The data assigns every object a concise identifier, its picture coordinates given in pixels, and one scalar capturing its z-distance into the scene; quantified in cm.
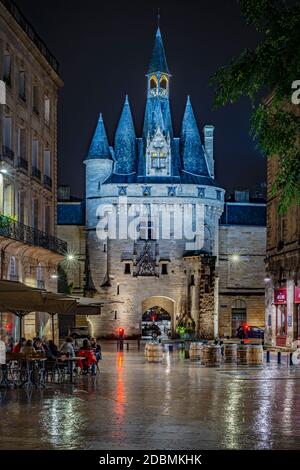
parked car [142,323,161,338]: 6948
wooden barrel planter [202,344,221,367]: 3173
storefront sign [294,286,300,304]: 4219
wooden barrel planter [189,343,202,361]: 3631
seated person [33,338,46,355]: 2484
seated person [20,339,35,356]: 2278
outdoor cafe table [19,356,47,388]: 2161
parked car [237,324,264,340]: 5947
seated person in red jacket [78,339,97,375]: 2627
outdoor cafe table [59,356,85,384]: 2333
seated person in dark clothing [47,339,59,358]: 2501
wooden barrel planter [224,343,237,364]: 3409
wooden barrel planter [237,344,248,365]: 3281
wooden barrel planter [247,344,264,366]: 3231
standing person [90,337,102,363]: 2963
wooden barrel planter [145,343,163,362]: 3422
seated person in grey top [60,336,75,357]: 2545
